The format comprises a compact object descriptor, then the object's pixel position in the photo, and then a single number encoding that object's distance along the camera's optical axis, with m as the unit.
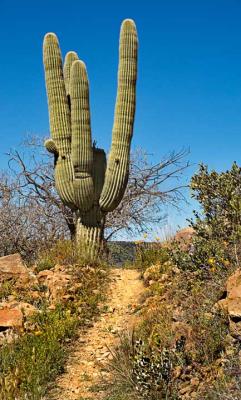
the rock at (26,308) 6.82
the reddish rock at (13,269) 8.38
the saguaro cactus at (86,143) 9.64
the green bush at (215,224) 5.86
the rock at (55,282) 7.54
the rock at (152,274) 8.14
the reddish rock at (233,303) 4.58
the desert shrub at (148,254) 9.12
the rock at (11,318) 6.51
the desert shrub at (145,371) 4.59
